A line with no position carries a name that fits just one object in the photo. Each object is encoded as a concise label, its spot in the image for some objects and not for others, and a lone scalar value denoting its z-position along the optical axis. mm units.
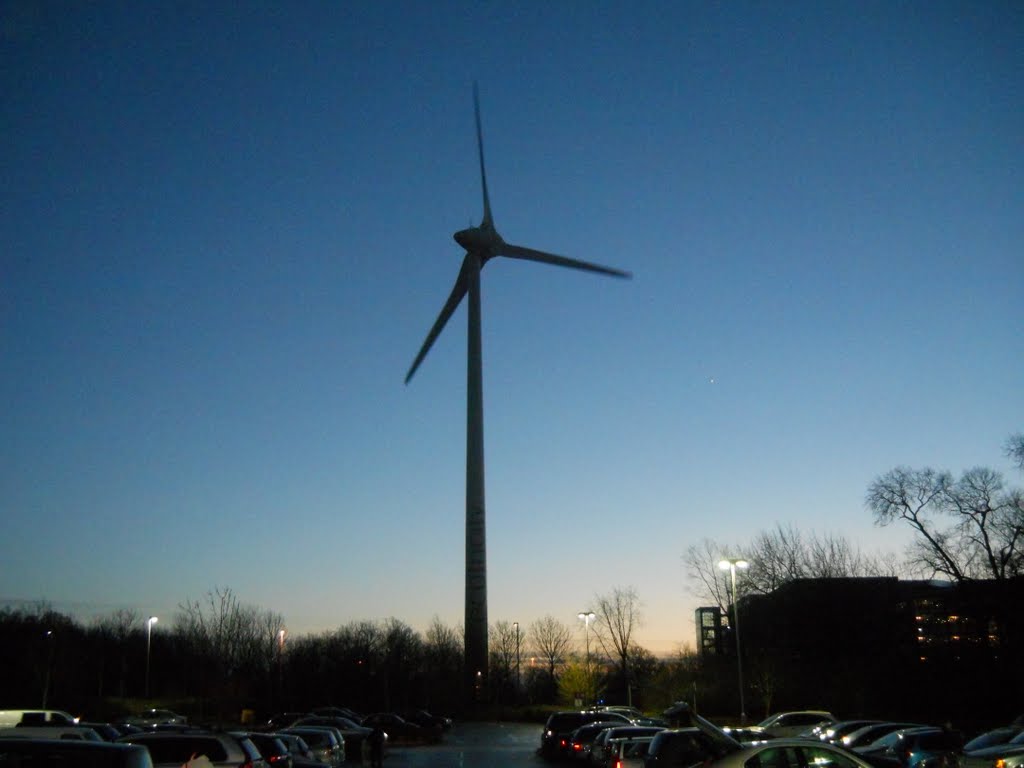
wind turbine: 60216
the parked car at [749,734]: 27250
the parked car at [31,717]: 30250
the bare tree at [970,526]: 50781
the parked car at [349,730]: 35594
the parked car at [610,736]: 25353
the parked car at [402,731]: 50438
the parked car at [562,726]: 35000
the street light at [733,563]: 43688
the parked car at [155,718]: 43569
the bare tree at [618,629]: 97688
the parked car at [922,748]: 18453
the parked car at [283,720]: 44750
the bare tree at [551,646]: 126062
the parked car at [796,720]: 36375
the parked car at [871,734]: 28969
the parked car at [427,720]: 57669
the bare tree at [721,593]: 76562
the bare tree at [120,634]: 94488
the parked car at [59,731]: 20781
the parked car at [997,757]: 17172
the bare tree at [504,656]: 118250
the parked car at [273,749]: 17716
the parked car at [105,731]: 23359
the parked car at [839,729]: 30475
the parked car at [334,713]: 50781
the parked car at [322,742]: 26266
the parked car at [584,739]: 31703
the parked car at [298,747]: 22334
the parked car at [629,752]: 20839
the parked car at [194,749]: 14352
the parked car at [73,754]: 8102
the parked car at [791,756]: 12023
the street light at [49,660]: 61712
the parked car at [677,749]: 15281
